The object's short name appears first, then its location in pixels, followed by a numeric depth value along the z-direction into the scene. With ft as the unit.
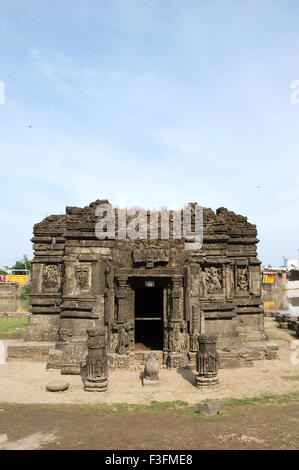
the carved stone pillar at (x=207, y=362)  32.32
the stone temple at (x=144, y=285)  39.93
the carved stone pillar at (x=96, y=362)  31.65
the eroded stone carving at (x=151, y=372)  33.96
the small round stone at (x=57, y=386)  31.58
